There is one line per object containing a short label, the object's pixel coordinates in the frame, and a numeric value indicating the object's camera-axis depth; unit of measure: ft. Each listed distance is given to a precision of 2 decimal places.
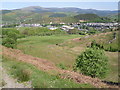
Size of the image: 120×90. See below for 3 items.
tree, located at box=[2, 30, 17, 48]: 149.90
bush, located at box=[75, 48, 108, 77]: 80.20
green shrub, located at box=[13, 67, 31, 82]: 45.09
